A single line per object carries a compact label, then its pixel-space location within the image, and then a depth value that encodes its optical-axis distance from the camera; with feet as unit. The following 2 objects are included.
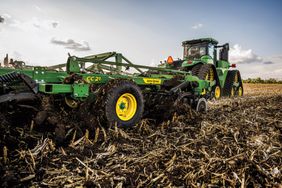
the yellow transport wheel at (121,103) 11.52
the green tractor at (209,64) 29.99
